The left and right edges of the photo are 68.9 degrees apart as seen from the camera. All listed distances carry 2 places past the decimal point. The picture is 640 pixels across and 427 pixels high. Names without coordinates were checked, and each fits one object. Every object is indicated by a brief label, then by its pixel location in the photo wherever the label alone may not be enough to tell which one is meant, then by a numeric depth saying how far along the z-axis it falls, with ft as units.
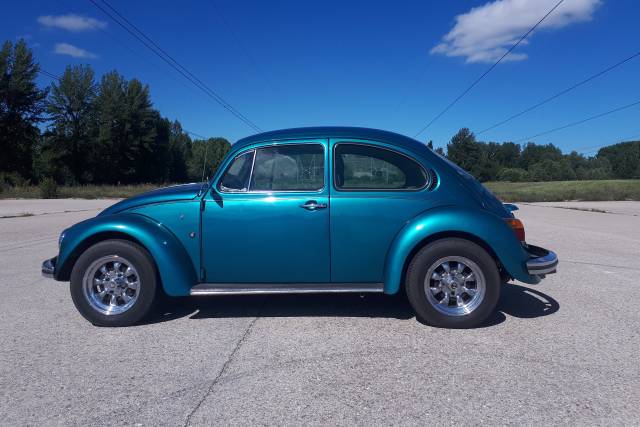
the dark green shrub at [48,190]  105.60
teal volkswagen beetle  13.64
